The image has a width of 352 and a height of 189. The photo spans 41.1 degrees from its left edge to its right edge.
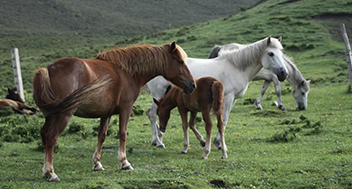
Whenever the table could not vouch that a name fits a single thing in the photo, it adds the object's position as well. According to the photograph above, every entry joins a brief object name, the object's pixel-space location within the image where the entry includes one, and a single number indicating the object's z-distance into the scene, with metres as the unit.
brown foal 8.78
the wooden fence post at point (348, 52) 15.89
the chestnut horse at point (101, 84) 6.57
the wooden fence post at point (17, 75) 17.53
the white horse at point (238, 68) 10.26
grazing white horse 16.38
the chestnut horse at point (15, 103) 15.41
